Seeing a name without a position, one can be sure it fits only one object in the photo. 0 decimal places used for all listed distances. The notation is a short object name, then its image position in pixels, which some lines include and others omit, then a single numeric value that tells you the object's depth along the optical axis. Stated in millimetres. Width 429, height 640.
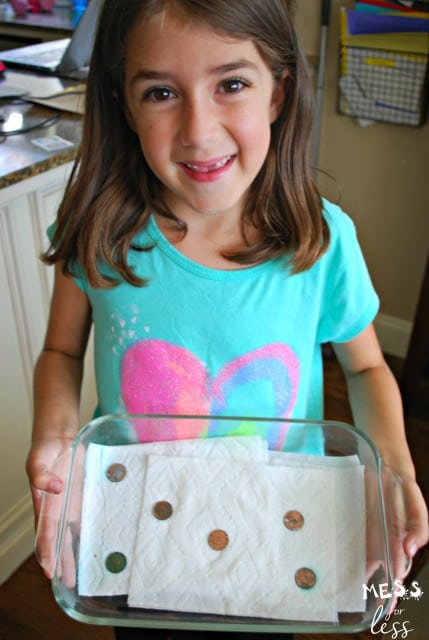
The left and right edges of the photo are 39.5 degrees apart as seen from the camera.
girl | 772
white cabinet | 1203
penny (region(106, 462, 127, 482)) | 708
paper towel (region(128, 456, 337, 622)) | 617
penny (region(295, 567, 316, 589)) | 629
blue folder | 1698
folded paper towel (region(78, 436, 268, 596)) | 642
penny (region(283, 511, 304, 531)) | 668
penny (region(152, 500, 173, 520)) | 676
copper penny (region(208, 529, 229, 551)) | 652
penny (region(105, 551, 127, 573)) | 646
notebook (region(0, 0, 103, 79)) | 1562
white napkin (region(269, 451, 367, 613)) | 626
